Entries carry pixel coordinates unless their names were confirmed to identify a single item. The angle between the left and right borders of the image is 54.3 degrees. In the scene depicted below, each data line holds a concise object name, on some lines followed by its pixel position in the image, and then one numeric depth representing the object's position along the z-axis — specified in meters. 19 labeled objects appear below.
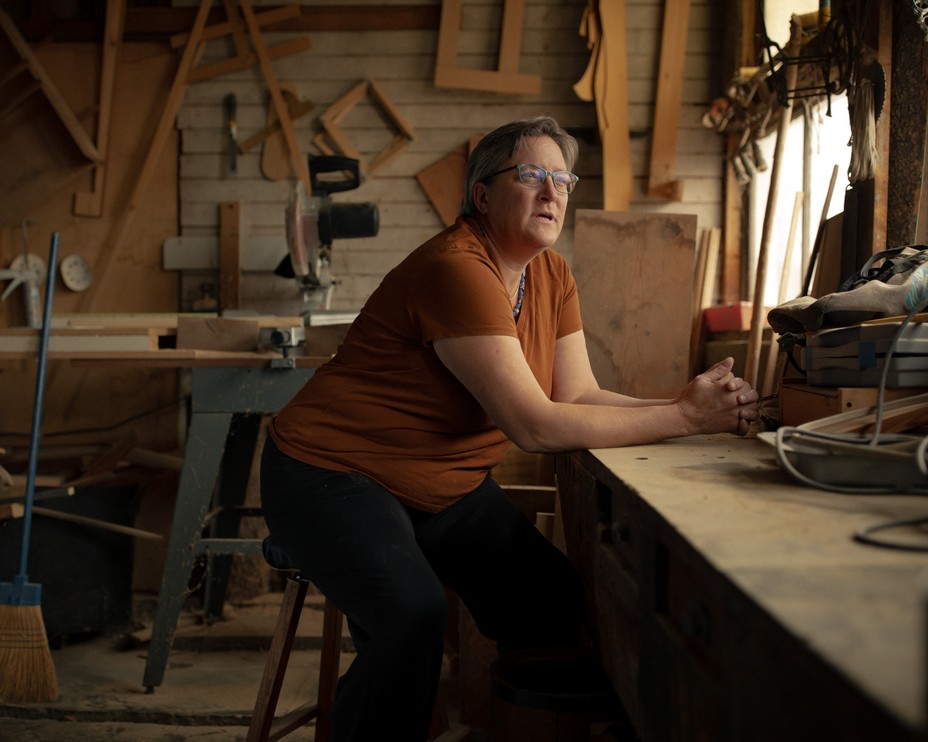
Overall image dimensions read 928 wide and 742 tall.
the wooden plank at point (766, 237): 2.86
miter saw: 3.52
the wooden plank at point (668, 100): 4.11
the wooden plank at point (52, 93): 4.10
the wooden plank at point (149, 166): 4.18
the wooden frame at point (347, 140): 4.20
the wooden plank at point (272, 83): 4.18
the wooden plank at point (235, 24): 4.18
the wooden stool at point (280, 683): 2.21
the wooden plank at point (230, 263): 4.23
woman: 1.64
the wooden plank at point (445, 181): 4.21
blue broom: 2.96
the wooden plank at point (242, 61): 4.20
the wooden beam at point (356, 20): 4.23
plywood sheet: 2.84
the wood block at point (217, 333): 3.27
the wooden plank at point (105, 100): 4.16
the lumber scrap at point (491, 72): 4.15
